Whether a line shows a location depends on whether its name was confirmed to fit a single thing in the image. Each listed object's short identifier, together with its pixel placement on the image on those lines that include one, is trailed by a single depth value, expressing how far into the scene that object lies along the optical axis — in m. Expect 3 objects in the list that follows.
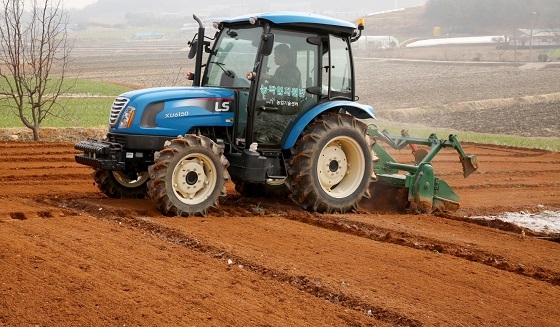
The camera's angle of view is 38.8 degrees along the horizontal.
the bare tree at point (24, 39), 16.64
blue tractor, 9.23
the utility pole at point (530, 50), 62.95
